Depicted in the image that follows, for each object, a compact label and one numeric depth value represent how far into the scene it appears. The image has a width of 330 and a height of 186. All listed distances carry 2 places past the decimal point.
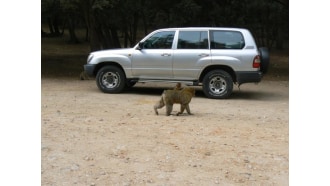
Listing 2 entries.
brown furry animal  8.91
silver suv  11.41
